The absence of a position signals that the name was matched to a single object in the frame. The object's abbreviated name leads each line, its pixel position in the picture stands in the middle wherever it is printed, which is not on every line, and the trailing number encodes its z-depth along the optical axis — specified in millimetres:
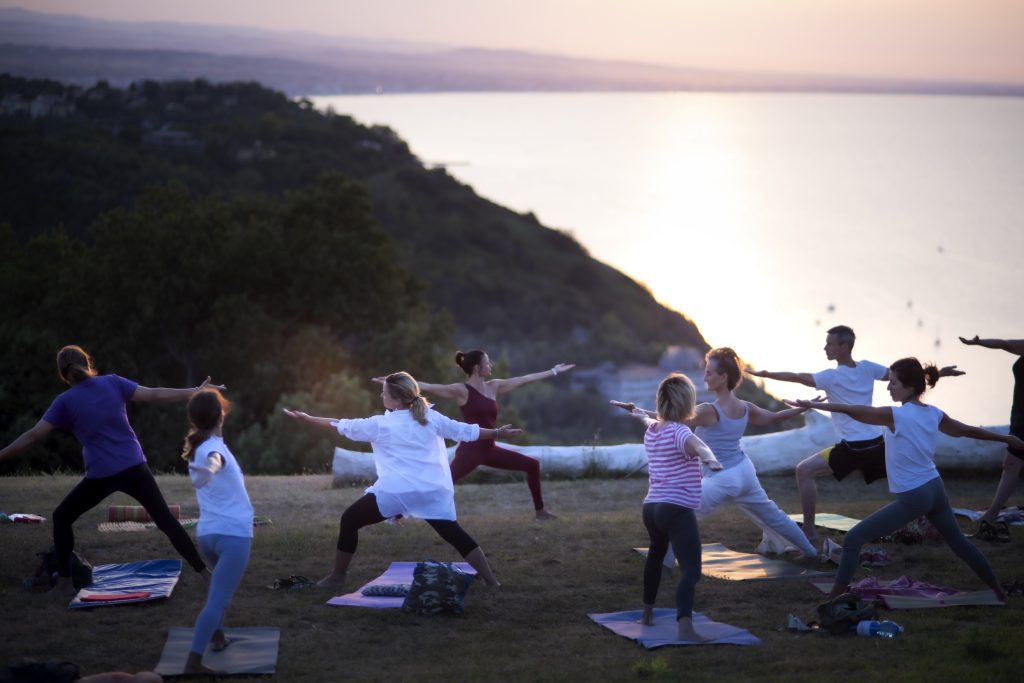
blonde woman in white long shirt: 9680
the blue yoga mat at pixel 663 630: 8727
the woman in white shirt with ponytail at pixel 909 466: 9195
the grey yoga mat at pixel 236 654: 8039
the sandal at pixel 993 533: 11969
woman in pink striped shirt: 8664
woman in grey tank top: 10461
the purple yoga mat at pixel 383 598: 9758
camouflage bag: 9531
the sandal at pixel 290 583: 10320
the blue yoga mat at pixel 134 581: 9773
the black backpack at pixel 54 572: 10062
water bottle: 8883
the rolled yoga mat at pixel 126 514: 13172
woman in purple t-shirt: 9883
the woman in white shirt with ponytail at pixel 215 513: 7797
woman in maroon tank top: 13234
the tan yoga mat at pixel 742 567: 10797
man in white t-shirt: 11578
